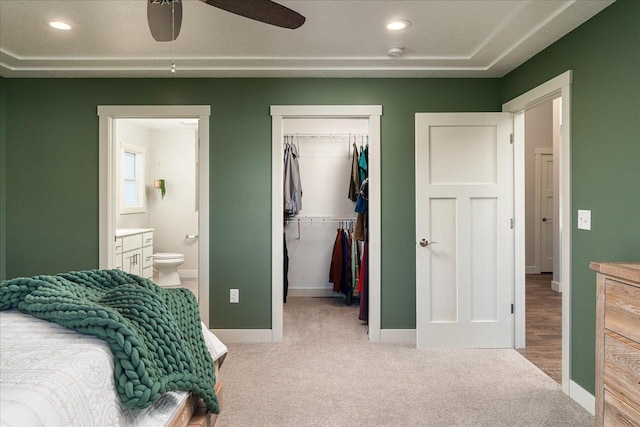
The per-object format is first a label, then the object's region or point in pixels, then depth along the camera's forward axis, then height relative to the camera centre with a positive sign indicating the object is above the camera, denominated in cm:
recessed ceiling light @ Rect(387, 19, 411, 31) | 272 +121
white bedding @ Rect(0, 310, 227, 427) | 87 -38
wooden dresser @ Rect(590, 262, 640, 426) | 167 -55
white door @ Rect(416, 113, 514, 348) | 354 -17
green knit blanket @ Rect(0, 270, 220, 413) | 113 -34
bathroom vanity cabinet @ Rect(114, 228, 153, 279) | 488 -51
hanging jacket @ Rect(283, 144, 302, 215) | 513 +35
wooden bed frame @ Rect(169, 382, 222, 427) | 138 -74
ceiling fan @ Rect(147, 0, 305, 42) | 177 +85
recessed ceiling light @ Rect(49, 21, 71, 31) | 276 +120
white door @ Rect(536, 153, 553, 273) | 690 +6
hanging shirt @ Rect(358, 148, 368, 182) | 484 +51
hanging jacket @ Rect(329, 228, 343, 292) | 510 -63
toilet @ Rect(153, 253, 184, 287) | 590 -81
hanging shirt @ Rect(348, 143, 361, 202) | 503 +38
